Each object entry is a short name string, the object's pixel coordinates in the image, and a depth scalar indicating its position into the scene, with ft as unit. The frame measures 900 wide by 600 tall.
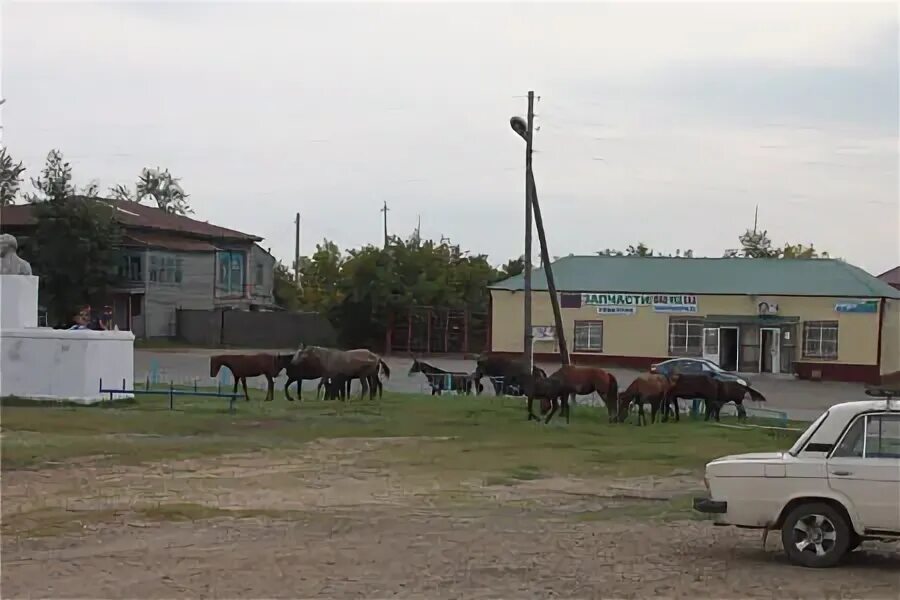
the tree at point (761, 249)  310.04
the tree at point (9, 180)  270.67
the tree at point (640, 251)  298.56
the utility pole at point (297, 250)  294.85
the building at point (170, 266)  224.33
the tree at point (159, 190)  386.32
